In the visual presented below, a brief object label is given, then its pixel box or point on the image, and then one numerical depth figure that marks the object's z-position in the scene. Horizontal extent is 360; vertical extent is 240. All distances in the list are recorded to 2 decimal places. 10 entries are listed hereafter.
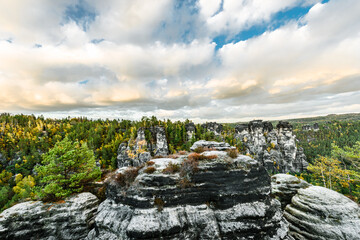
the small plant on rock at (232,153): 15.50
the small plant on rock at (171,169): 14.46
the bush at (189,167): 14.24
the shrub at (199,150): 18.32
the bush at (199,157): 15.10
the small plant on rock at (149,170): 14.46
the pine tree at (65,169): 15.76
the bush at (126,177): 14.51
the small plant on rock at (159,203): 12.64
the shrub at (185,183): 13.51
